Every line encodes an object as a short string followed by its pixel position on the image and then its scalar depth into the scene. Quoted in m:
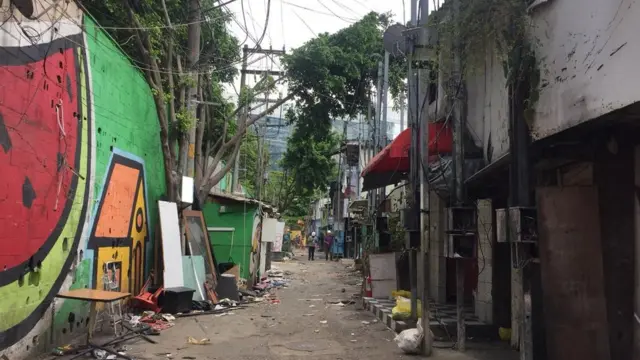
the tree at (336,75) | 14.48
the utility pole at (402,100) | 15.91
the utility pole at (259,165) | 22.47
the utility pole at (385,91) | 13.97
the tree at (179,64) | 10.46
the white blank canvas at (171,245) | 10.15
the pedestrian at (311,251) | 30.81
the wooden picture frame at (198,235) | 11.88
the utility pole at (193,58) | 11.80
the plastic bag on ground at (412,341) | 6.77
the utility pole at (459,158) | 7.02
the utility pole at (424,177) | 6.83
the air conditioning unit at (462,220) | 6.71
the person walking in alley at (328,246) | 31.95
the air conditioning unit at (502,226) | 5.36
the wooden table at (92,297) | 6.04
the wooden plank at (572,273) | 5.21
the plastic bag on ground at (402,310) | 8.42
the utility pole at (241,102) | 13.56
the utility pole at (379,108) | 14.86
